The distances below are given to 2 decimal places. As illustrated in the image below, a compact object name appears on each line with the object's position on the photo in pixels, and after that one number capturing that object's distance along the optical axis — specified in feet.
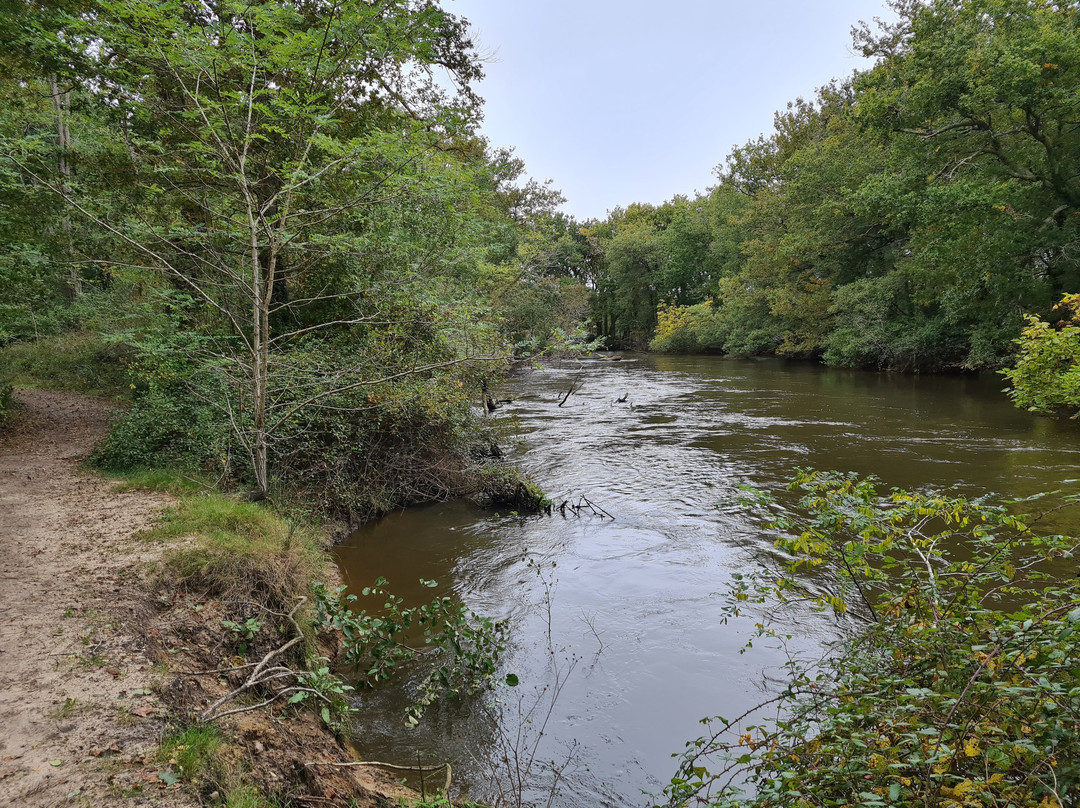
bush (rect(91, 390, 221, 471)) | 25.64
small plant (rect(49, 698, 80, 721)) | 9.78
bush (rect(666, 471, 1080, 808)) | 6.93
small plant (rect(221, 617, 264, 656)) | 13.58
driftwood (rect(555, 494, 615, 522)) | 29.84
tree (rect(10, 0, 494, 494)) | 16.61
